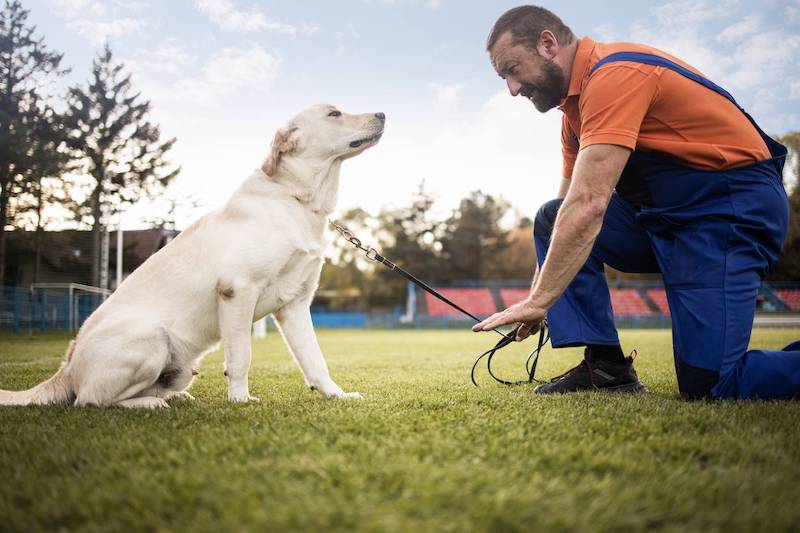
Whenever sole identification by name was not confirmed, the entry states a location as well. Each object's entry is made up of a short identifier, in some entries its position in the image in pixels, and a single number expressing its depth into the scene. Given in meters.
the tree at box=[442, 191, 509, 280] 53.09
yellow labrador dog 2.80
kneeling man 2.48
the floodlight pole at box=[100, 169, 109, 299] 26.21
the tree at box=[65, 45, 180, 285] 29.03
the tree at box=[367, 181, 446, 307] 52.22
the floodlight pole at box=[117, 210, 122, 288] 23.76
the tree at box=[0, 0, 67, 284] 23.52
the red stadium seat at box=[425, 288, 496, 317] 40.88
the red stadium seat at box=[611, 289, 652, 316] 37.66
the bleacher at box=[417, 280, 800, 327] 35.31
